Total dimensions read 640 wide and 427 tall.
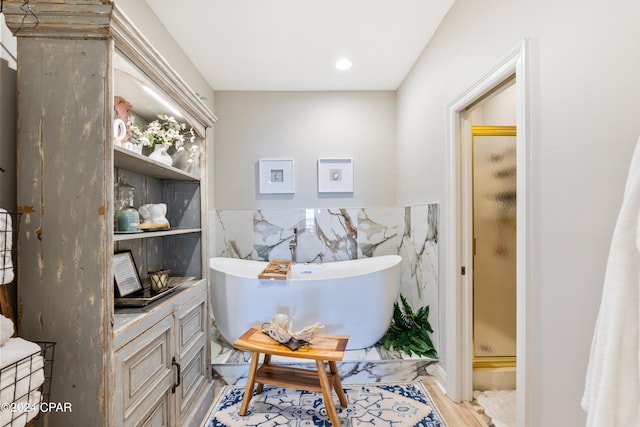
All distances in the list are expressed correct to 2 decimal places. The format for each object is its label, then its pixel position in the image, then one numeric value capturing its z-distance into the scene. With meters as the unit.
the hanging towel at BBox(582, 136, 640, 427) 0.74
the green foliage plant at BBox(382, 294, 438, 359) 2.35
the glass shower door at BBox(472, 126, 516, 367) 2.21
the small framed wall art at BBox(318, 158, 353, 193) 3.29
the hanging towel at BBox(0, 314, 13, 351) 0.82
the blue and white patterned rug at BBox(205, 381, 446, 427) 1.78
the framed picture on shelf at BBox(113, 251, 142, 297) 1.49
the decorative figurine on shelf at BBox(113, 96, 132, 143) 1.32
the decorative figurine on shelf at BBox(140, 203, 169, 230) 1.60
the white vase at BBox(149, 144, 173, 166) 1.67
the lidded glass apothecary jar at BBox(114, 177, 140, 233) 1.33
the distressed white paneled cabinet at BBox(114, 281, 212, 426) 1.15
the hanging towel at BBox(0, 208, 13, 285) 0.84
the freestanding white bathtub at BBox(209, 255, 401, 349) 2.32
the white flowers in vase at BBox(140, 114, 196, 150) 1.65
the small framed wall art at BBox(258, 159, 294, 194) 3.26
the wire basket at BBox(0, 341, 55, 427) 0.78
